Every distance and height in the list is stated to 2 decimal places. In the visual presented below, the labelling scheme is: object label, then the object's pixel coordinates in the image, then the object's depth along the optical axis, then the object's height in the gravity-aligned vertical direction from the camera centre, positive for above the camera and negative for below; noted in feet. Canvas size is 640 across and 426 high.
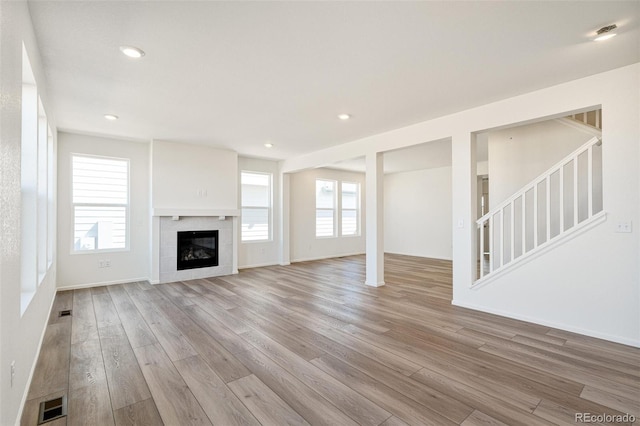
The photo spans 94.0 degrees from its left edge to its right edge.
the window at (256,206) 23.39 +0.76
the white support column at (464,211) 12.85 +0.17
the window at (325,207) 28.17 +0.77
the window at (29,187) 7.98 +0.77
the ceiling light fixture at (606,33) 7.45 +4.67
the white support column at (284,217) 24.62 -0.16
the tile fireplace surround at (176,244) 18.30 -1.93
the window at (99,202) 16.84 +0.75
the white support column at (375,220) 16.89 -0.29
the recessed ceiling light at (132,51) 8.23 +4.61
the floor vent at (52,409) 6.05 -4.12
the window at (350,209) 30.13 +0.63
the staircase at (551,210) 10.77 +0.20
